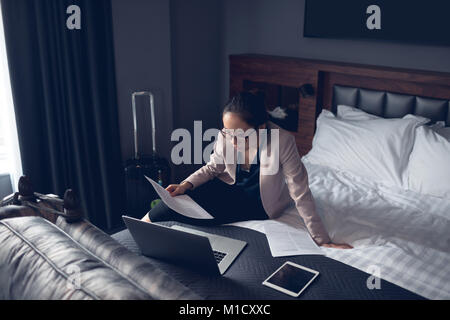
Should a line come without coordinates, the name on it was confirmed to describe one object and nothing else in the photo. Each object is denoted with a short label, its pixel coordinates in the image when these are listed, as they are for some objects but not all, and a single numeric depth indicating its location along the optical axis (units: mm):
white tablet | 1484
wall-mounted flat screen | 2561
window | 2684
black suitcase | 3174
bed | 1538
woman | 2006
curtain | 2705
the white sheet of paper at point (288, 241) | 1745
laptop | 1469
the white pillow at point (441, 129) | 2430
